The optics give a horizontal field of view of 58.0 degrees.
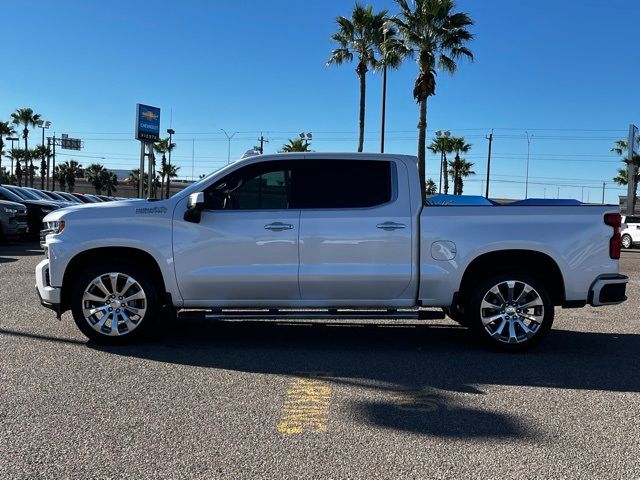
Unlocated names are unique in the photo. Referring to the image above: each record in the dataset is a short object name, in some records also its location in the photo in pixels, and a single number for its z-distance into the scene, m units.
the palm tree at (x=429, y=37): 26.41
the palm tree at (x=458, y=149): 66.44
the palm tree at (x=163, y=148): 78.06
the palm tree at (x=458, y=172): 68.00
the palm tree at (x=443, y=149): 66.56
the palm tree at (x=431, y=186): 93.04
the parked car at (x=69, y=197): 26.44
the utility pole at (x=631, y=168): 42.53
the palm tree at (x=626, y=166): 49.78
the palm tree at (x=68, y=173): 89.69
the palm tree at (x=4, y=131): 65.38
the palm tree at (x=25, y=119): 66.81
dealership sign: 46.28
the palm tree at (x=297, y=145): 51.62
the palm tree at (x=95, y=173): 92.50
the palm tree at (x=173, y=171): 88.69
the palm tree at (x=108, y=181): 94.00
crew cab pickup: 5.76
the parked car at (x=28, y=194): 19.30
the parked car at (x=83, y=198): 28.39
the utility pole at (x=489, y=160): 59.58
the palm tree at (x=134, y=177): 98.22
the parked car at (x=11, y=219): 16.50
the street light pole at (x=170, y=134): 67.27
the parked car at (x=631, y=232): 24.70
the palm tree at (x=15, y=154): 85.25
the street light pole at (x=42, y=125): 66.49
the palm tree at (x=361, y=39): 30.89
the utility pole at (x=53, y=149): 71.16
